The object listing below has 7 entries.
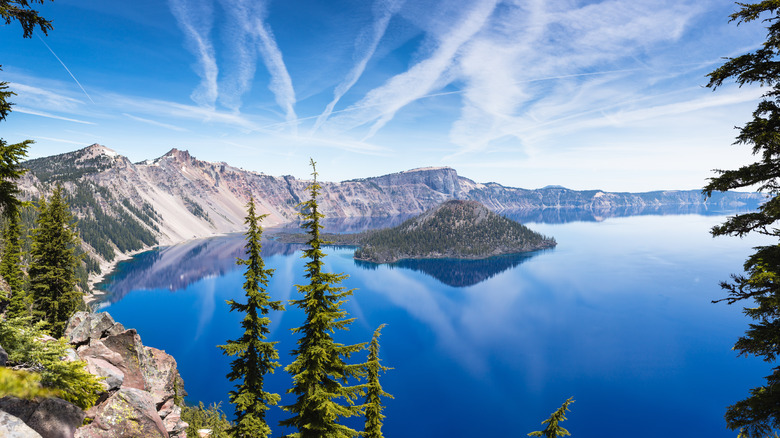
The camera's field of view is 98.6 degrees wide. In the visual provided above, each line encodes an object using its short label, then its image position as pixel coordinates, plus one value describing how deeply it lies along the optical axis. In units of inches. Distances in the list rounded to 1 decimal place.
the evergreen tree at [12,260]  1429.6
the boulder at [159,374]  971.3
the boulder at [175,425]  879.7
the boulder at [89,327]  908.6
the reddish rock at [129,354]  851.4
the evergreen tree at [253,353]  834.2
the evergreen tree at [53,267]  1259.2
